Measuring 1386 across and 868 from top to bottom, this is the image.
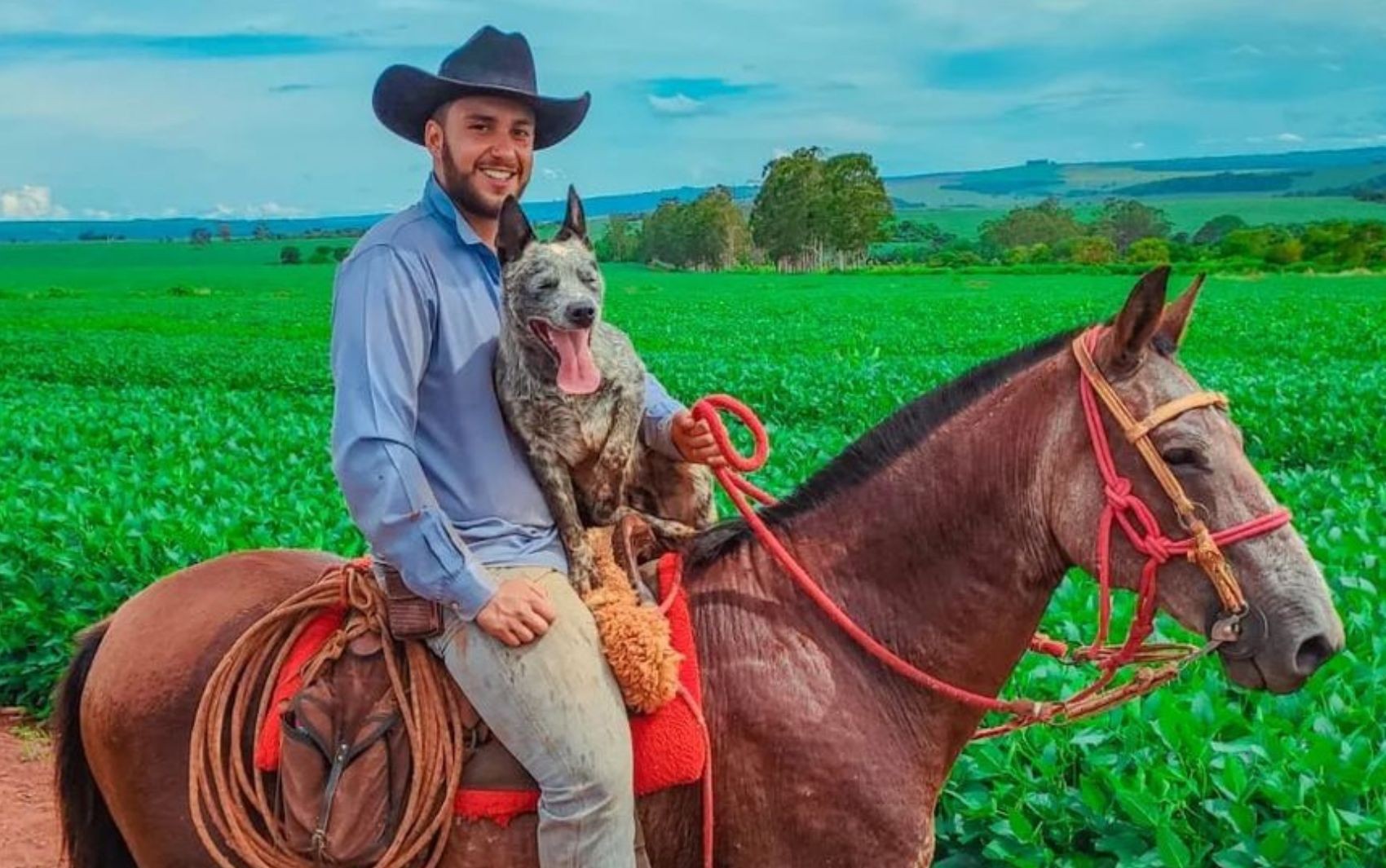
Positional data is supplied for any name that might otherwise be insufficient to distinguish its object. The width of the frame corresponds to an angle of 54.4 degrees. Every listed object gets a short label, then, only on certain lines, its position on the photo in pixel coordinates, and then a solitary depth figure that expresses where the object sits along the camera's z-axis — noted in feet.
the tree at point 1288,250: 163.73
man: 9.29
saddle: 9.90
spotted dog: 9.62
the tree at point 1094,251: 216.54
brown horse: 9.61
